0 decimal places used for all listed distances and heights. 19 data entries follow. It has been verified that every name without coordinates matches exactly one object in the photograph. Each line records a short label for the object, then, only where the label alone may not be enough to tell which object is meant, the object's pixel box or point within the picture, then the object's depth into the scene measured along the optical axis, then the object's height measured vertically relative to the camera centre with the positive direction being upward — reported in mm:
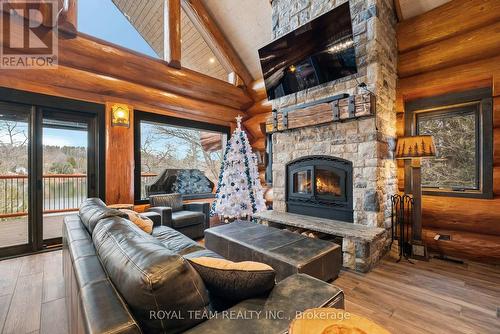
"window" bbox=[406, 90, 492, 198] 2881 +358
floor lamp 2699 -79
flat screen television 2975 +1690
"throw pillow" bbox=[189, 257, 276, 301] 1093 -538
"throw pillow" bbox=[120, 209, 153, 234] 2433 -591
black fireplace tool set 2999 -778
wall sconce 3848 +931
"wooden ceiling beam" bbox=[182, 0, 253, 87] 4727 +2947
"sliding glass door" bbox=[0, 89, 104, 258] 3186 +145
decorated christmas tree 4680 -340
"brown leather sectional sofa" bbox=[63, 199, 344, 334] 822 -516
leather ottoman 1992 -810
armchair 3538 -787
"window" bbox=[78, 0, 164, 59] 3700 +2683
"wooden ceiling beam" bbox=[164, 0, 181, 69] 4352 +2609
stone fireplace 2875 +319
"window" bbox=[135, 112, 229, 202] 4484 +302
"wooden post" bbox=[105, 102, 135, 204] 3805 +116
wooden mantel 2855 +809
